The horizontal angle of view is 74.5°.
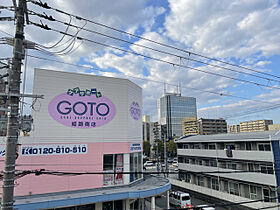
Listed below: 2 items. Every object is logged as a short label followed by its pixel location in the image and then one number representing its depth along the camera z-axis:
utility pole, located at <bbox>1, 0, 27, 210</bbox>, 4.67
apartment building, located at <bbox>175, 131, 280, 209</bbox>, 18.28
